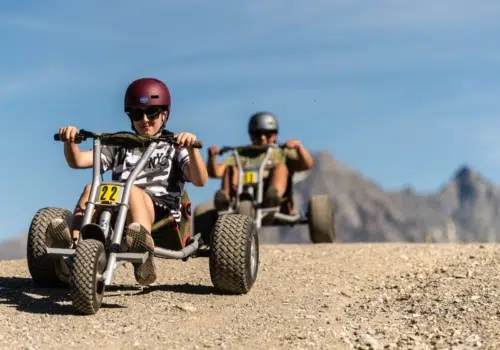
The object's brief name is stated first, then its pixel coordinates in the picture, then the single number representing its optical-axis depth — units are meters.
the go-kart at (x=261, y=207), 12.40
